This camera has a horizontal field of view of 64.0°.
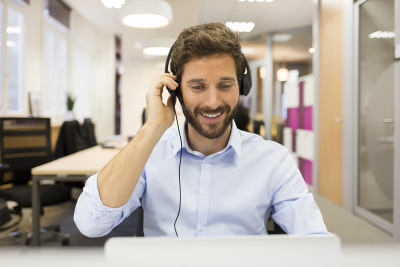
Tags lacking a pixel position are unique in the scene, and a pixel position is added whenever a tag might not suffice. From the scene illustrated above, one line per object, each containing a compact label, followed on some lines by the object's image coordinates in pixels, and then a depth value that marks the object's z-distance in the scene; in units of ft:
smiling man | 2.68
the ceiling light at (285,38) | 16.34
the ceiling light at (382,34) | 7.96
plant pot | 12.55
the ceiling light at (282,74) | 19.63
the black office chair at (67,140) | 9.15
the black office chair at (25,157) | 7.44
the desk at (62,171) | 6.15
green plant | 11.89
